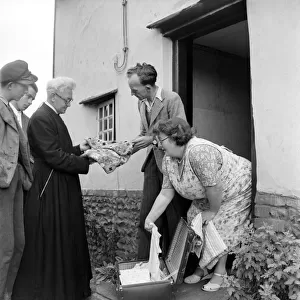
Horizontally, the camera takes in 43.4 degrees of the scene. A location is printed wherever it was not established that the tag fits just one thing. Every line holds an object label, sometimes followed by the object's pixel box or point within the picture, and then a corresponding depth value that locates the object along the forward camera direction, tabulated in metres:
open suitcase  2.74
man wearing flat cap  2.76
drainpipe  5.31
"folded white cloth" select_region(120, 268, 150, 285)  3.07
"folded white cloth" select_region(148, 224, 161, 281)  3.02
